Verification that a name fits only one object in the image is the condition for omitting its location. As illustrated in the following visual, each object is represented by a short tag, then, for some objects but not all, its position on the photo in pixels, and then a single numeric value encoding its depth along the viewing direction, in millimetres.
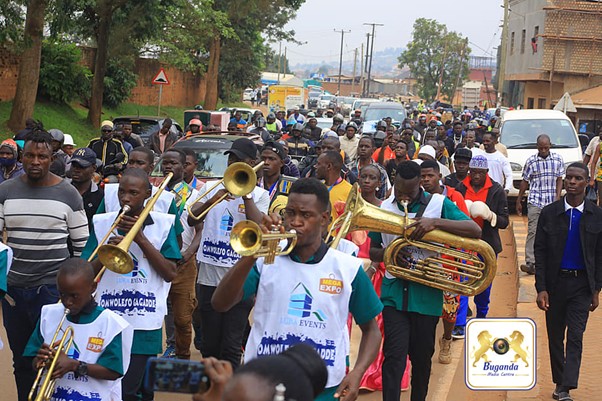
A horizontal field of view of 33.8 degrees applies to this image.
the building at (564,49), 42469
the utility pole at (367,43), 105375
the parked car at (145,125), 22078
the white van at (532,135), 19438
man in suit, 7785
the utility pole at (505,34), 46069
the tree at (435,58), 95500
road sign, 26397
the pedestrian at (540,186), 13266
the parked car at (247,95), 94700
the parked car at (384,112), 30766
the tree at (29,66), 21594
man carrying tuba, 6695
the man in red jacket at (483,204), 9812
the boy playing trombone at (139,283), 6004
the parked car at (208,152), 13000
